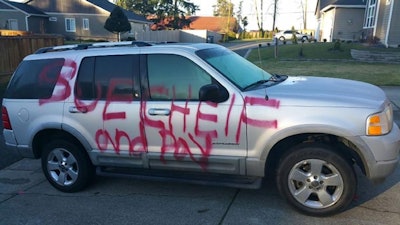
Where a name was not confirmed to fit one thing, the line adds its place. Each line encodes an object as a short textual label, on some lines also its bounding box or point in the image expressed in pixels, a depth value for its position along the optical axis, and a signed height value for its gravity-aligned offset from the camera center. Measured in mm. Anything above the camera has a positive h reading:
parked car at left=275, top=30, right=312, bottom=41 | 51234 -890
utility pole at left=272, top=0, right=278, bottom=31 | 78312 +2506
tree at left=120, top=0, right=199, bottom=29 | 61969 +2644
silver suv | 3768 -1011
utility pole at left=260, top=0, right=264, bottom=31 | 80525 +2638
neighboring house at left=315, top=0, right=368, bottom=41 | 31484 +826
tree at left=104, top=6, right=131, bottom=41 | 39312 +316
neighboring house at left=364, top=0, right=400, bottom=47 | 22109 +505
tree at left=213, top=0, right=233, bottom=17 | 82750 +4193
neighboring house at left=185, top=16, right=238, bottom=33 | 79188 +746
